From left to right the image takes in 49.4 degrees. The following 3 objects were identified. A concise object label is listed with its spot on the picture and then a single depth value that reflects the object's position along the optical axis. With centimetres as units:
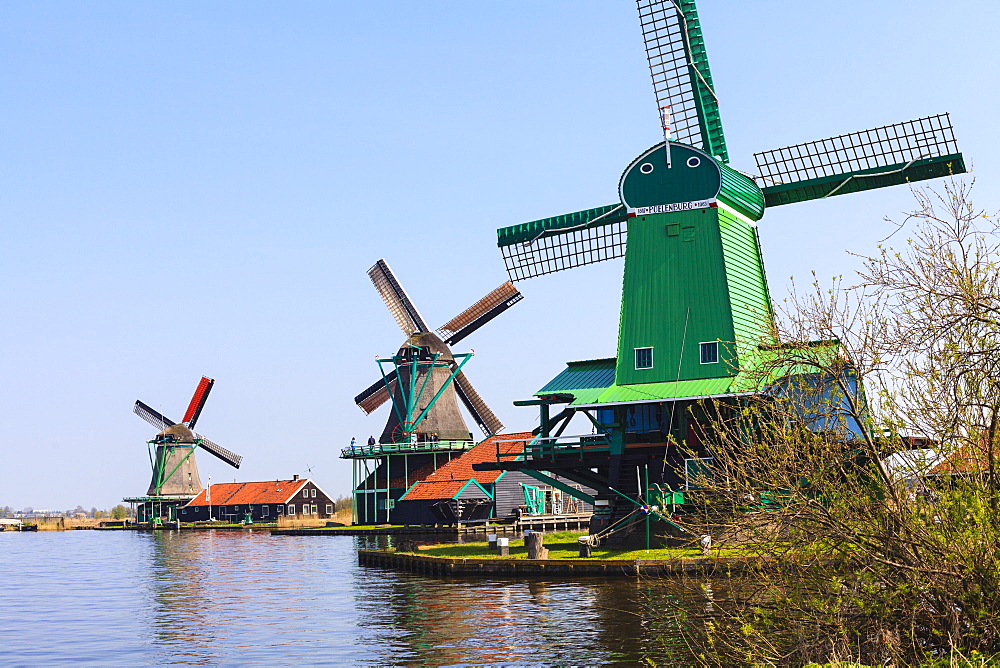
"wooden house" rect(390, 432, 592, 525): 6281
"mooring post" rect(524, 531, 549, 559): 3123
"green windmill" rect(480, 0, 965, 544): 3350
